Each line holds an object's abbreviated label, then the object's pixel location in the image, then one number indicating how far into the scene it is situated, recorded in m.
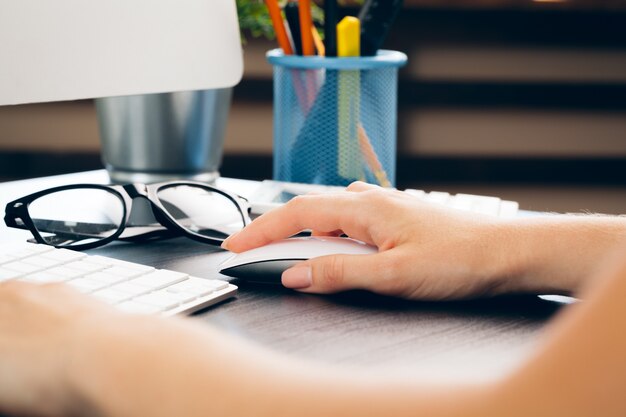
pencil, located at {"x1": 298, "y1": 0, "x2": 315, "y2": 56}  1.01
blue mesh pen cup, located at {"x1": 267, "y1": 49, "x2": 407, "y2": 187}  1.00
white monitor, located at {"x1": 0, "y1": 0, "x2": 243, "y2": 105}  0.85
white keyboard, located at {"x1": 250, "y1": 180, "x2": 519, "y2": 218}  0.93
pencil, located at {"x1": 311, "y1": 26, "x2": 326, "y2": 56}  1.03
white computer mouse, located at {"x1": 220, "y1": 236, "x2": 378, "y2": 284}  0.80
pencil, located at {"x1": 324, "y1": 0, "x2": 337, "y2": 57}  1.00
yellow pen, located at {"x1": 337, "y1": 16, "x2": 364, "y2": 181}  1.00
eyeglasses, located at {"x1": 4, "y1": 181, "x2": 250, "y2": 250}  0.87
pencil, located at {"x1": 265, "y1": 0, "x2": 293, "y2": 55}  1.02
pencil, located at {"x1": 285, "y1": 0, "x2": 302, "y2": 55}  1.03
